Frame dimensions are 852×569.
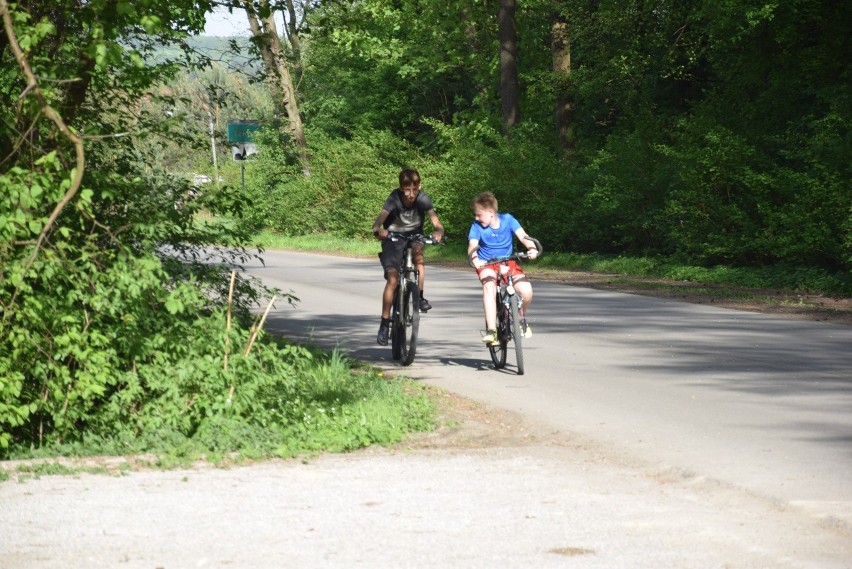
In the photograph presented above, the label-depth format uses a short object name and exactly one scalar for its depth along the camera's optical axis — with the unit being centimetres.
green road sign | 4524
